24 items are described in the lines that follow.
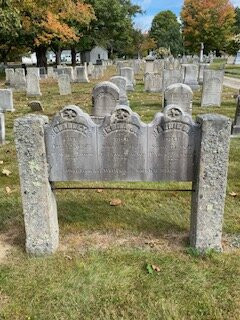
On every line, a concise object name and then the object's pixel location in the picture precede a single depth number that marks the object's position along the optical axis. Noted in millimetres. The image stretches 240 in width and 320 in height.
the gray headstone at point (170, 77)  12268
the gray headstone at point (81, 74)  18544
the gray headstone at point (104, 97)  6797
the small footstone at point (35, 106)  9296
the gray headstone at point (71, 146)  2580
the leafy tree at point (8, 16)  11221
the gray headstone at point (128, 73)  14802
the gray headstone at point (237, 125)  6691
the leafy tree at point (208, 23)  41020
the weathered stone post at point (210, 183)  2528
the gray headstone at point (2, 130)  6160
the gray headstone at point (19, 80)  15714
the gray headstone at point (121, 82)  9153
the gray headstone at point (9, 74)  15958
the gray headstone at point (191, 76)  13890
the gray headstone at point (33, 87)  12990
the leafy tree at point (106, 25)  31940
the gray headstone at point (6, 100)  9669
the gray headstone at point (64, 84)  12825
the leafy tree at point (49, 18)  18201
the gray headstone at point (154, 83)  13038
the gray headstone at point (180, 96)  7715
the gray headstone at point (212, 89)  10000
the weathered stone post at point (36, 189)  2558
